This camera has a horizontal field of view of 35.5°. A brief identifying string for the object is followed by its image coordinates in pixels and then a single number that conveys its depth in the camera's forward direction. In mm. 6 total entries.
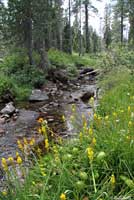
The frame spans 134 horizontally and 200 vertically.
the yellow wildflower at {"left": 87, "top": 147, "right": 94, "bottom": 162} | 1555
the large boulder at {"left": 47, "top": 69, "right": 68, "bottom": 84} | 11206
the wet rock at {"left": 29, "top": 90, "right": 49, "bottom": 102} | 8409
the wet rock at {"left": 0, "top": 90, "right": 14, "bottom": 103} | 8140
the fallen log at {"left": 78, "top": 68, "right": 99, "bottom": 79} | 13079
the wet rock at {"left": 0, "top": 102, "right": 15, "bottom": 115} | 6752
